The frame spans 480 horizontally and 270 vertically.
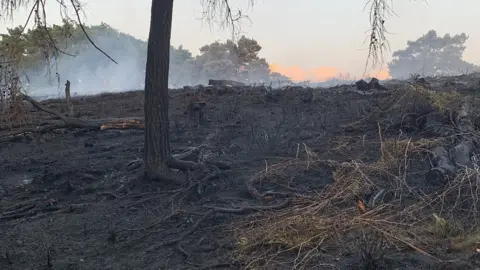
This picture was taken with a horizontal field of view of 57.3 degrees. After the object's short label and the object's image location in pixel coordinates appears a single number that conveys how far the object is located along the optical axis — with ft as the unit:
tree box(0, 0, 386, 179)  17.34
